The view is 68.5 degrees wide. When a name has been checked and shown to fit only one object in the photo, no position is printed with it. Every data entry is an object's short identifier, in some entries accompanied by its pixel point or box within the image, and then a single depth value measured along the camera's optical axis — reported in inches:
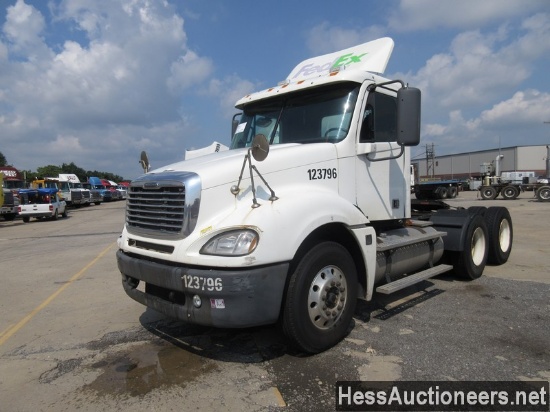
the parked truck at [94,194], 1534.9
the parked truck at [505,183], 1194.6
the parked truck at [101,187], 1741.4
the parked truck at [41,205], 872.3
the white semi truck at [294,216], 127.6
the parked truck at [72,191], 1333.7
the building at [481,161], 3373.5
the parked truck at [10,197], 908.6
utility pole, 3204.5
